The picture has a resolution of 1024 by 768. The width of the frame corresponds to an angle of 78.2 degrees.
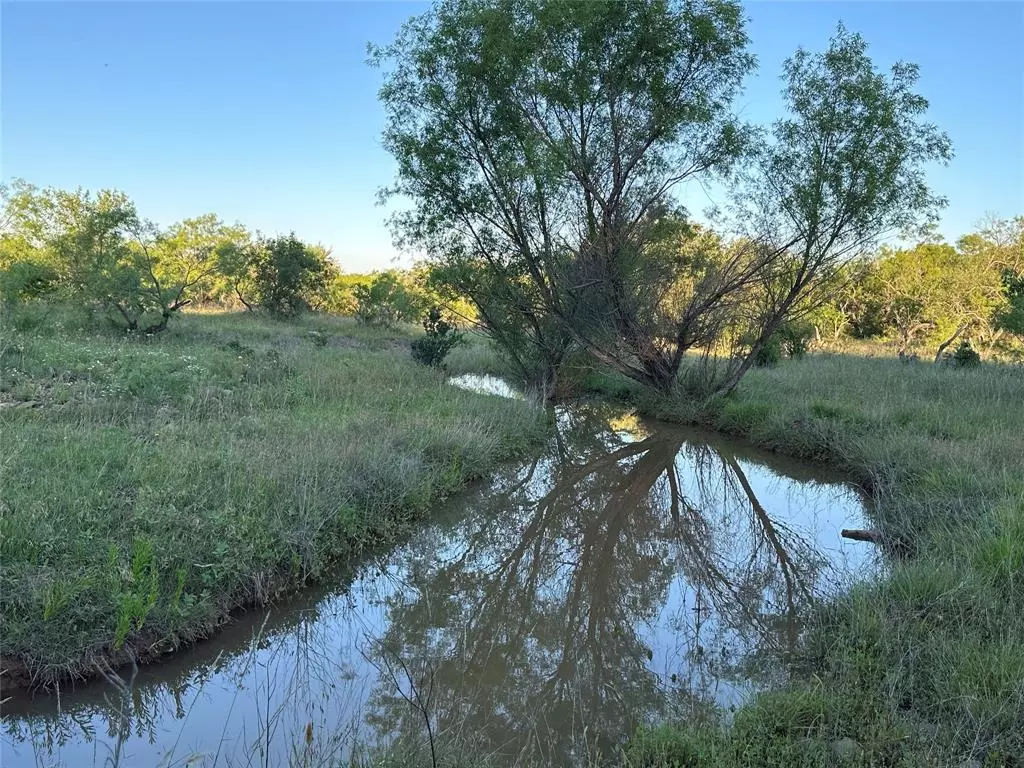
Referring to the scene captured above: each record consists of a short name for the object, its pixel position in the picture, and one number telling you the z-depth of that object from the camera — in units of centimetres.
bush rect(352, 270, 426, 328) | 2506
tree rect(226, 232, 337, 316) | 2447
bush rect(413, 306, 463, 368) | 1595
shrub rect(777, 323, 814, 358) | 1689
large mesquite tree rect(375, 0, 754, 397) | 1117
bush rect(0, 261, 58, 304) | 1388
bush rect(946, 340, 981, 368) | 1479
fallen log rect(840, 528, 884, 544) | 630
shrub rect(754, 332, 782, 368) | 1545
